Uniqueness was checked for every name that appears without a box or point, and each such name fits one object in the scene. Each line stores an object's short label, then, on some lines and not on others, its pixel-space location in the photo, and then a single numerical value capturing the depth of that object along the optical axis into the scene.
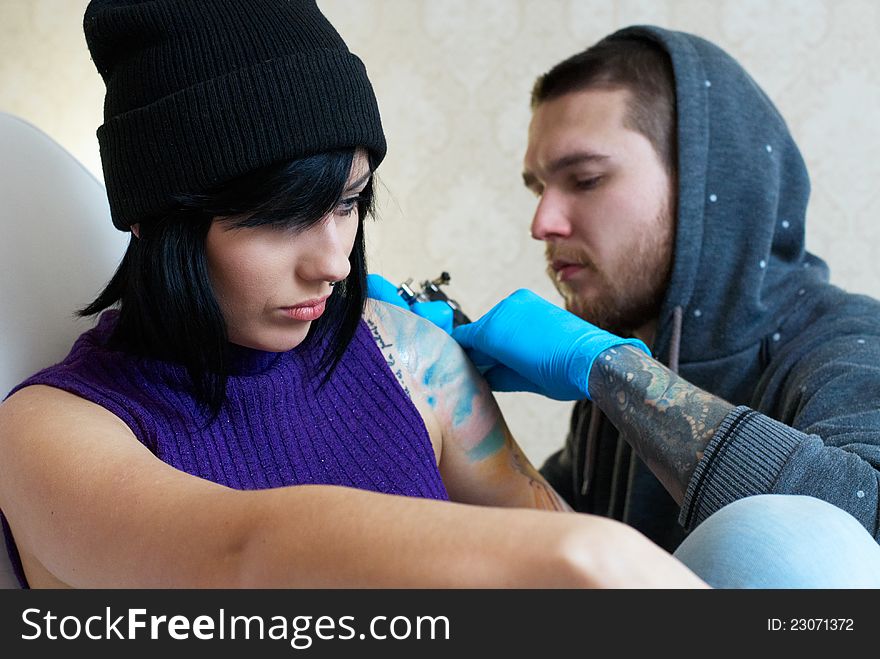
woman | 0.61
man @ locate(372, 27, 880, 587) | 1.27
